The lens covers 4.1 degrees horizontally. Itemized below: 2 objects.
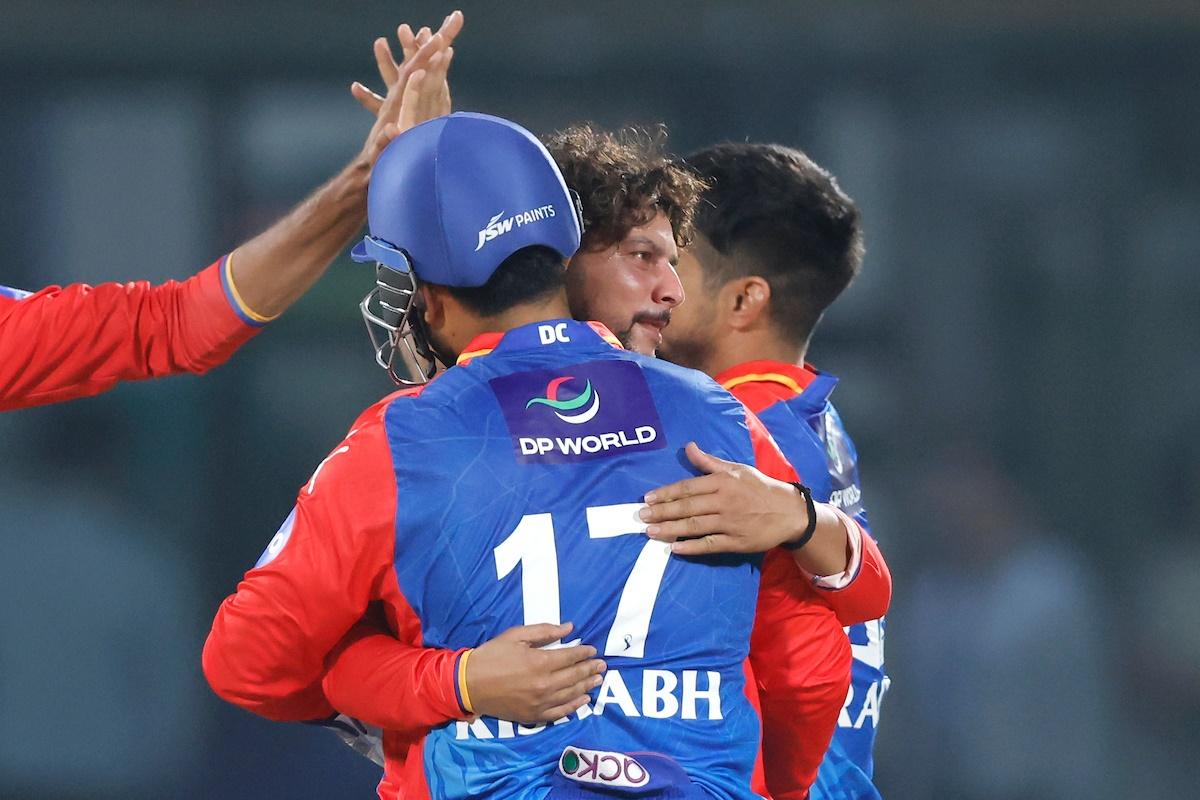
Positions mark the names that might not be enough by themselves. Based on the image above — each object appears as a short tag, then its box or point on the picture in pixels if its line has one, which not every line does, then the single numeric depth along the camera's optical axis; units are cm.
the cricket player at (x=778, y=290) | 1895
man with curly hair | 1822
